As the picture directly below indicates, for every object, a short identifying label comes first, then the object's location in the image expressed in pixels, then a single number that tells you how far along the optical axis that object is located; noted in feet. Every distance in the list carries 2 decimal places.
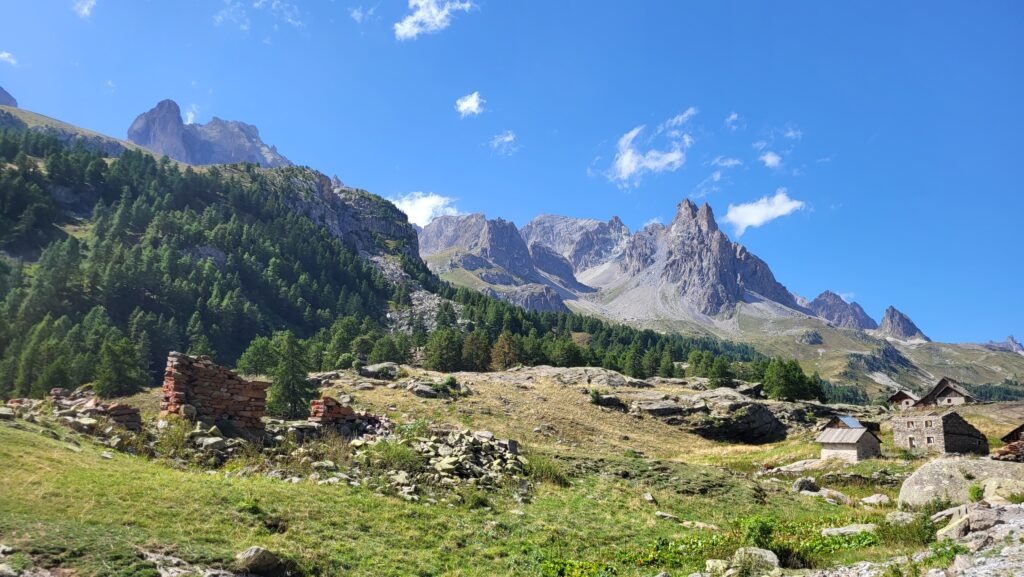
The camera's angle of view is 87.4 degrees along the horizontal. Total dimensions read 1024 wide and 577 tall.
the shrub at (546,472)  74.23
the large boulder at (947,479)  68.90
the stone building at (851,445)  142.51
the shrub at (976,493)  62.22
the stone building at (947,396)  281.54
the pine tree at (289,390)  137.49
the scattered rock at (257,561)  33.53
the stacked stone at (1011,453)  128.77
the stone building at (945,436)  161.68
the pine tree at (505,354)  331.34
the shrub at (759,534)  42.19
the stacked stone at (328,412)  78.54
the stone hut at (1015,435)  159.61
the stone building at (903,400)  308.81
